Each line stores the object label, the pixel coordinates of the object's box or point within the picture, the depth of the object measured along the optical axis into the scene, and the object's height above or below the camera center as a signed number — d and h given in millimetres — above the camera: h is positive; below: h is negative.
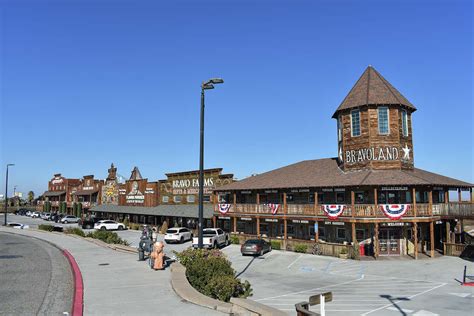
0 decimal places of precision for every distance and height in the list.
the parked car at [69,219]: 71188 -2808
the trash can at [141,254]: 21172 -2568
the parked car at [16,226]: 54762 -3210
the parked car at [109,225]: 56450 -3003
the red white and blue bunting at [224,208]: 41812 -469
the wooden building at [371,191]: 30016 +1050
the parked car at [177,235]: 40438 -3108
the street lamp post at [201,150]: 15786 +2027
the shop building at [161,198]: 47281 +664
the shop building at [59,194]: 87312 +1909
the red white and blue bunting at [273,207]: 36688 -309
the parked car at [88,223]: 59125 -2901
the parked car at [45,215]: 85700 -2751
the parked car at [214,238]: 35719 -3020
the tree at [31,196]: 145125 +2175
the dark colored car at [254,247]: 31859 -3367
